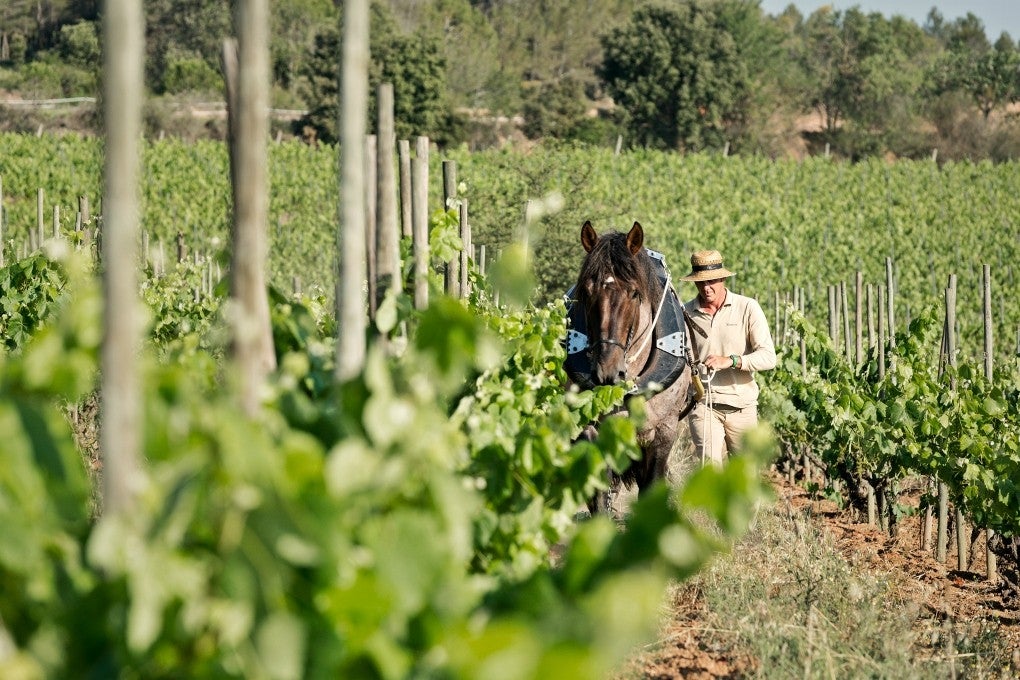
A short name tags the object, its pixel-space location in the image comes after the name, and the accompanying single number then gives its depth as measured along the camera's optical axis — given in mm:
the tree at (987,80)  137125
